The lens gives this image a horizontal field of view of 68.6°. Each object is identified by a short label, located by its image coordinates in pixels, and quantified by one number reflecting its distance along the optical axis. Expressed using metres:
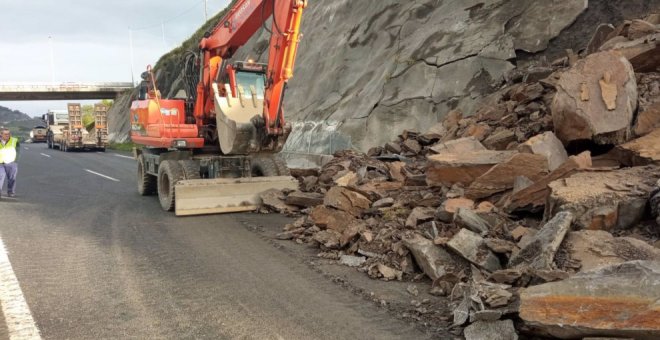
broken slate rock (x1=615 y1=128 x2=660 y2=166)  5.99
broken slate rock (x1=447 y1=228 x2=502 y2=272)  5.04
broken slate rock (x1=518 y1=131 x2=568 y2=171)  6.71
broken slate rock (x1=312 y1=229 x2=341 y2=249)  6.45
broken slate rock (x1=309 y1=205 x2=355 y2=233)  7.09
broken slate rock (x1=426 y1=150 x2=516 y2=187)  7.18
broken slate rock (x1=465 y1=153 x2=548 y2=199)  6.45
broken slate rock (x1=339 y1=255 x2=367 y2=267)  5.89
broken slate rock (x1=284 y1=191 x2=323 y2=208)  8.90
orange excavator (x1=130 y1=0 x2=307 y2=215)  9.02
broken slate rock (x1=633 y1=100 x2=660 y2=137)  6.66
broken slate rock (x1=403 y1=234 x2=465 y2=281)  5.22
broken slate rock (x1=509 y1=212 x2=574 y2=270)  4.44
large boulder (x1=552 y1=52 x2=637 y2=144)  6.68
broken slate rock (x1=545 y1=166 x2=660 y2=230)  5.08
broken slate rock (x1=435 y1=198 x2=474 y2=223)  6.28
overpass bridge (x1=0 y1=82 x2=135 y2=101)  66.00
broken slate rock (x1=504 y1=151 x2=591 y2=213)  5.94
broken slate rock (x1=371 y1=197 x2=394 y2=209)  7.50
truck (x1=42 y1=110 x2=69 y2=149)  39.24
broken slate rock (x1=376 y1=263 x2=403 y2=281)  5.39
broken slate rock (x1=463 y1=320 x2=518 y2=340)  3.73
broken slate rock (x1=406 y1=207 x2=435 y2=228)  6.50
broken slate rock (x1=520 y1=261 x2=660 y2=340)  3.33
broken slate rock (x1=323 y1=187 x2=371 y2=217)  7.55
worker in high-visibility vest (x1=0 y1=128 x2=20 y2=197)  11.58
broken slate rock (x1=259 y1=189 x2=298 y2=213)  9.16
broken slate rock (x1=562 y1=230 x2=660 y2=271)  4.32
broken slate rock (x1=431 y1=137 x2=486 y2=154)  8.31
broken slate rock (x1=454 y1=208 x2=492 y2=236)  5.67
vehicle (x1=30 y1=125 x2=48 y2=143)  54.59
